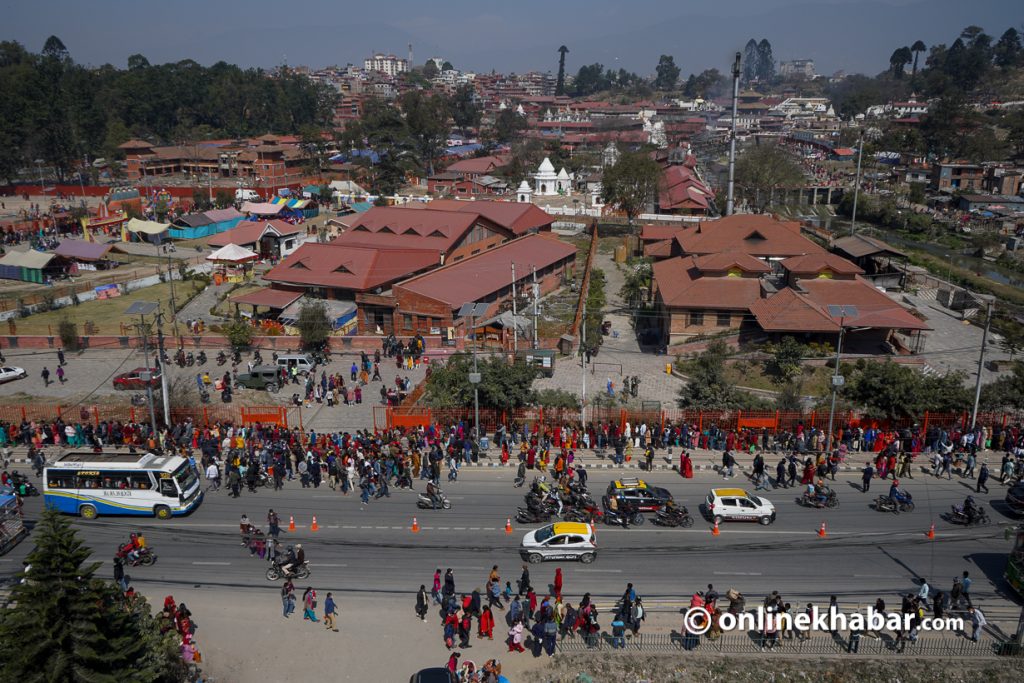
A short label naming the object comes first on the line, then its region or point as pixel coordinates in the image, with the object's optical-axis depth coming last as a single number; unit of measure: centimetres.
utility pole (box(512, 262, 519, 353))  3872
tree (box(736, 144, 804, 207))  7994
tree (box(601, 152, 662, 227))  6750
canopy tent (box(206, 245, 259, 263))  5381
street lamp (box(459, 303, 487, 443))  2717
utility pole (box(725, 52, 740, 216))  6012
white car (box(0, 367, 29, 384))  3522
